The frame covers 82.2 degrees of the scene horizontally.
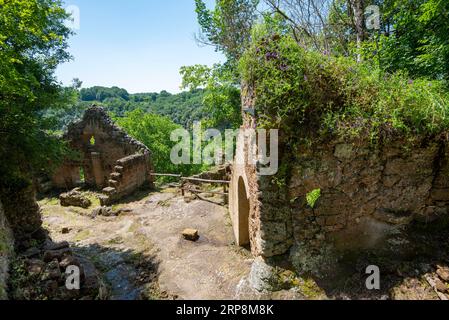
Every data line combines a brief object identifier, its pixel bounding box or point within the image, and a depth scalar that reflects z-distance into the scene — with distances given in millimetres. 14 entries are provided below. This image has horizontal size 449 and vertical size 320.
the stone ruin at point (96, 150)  14672
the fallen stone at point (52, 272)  4586
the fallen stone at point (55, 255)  5114
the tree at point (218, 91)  13438
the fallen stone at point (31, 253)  5342
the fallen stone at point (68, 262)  4957
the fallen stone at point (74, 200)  11852
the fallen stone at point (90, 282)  4703
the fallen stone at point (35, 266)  4633
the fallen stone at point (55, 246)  5783
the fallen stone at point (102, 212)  10333
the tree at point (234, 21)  13992
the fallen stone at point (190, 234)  7156
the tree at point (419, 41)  5621
